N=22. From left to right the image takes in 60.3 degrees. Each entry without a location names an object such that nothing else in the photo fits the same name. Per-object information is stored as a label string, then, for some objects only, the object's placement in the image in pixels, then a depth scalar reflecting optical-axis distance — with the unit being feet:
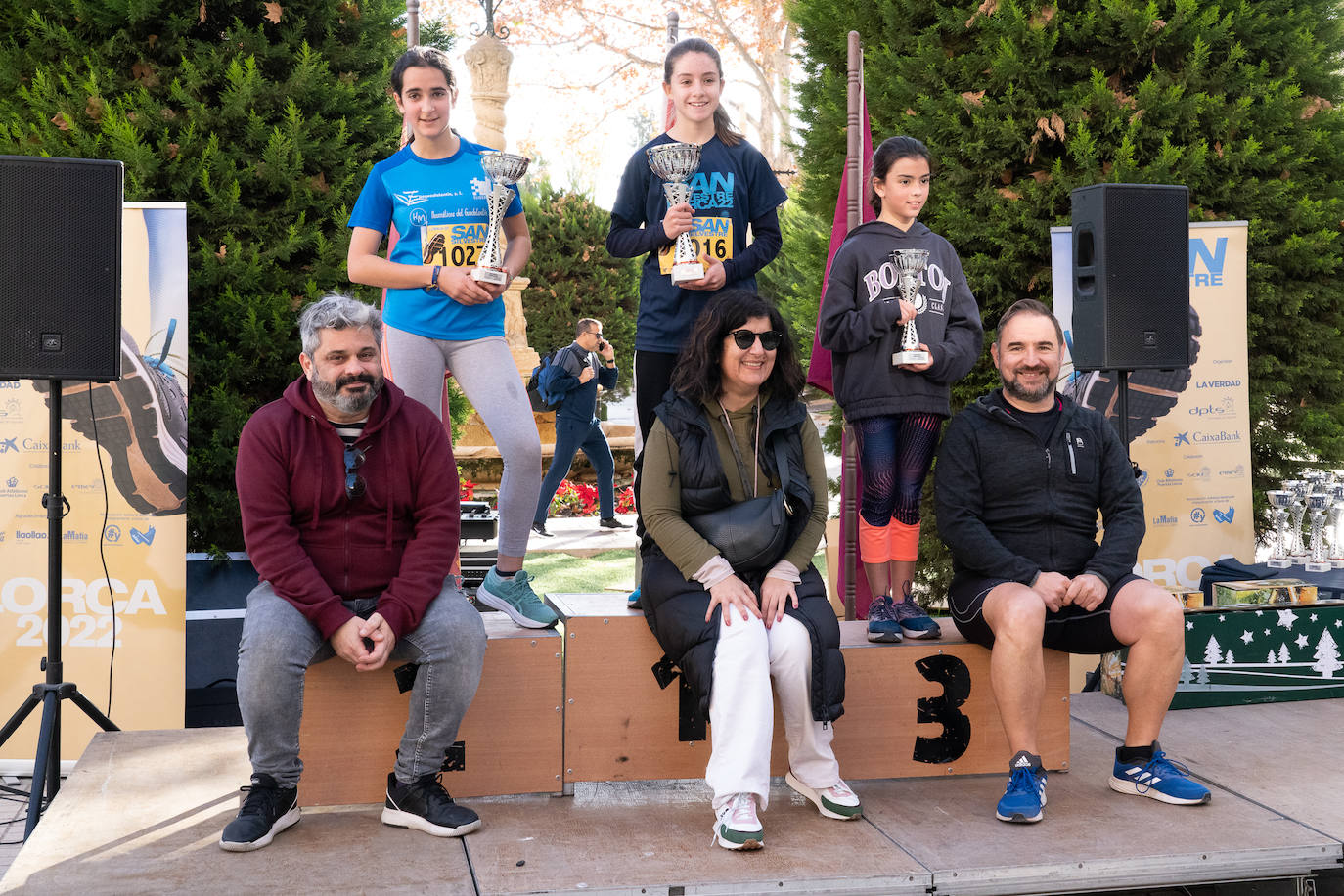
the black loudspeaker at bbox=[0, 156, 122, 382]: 10.70
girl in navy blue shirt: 10.91
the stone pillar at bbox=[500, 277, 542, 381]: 39.11
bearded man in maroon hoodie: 8.83
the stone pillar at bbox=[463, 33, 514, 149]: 36.37
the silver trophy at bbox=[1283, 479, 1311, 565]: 14.29
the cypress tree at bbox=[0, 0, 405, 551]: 14.23
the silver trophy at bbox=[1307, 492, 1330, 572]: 13.91
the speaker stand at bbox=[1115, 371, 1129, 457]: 12.37
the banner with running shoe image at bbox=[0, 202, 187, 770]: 12.94
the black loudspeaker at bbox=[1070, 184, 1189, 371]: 12.67
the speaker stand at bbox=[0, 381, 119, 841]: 10.45
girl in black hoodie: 11.01
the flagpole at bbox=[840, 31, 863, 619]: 15.10
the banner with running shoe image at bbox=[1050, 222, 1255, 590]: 15.79
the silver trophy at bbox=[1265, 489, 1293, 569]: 14.19
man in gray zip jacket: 9.70
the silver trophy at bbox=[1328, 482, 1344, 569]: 14.34
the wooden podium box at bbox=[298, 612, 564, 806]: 9.55
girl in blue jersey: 10.64
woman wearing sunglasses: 8.83
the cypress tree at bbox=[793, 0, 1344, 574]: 16.07
